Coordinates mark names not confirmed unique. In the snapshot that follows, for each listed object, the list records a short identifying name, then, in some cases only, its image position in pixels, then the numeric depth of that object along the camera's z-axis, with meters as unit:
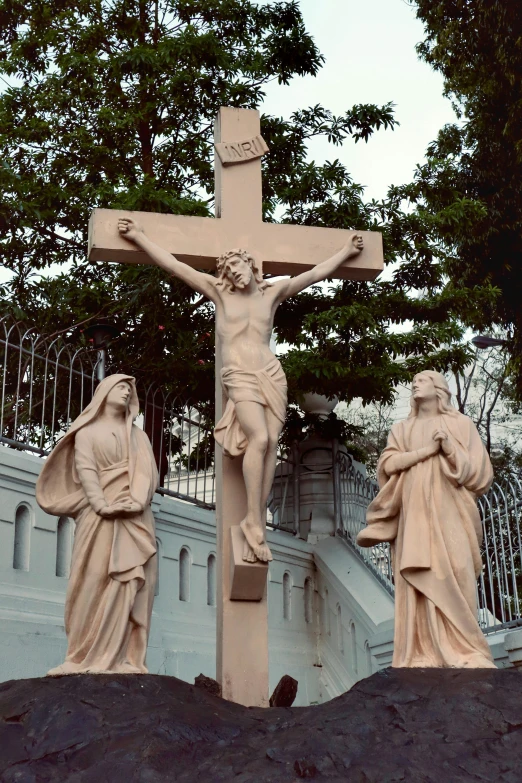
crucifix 6.35
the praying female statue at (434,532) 5.66
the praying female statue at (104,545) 5.76
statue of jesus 6.43
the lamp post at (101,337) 9.54
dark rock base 4.34
